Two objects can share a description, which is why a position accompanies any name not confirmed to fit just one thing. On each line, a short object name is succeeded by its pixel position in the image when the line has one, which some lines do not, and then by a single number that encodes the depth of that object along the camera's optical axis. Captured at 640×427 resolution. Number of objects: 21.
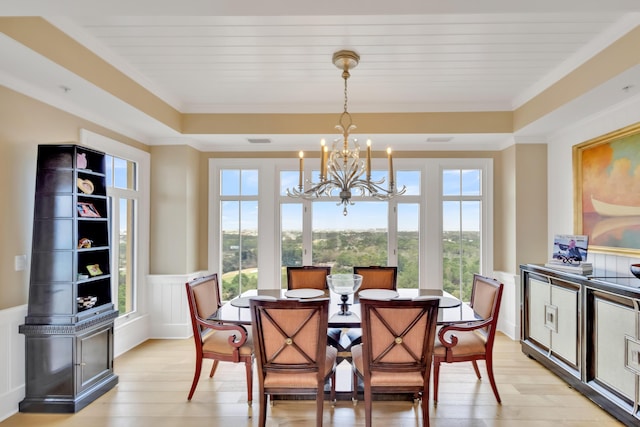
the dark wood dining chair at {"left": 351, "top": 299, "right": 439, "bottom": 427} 2.11
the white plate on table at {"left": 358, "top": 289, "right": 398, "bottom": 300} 2.94
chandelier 2.42
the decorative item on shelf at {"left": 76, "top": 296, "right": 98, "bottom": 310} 2.75
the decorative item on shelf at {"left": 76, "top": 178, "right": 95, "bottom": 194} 2.74
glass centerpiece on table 2.71
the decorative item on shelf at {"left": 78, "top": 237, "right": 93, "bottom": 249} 2.76
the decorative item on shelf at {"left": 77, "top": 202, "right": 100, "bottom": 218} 2.75
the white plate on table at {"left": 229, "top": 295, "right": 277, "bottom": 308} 2.75
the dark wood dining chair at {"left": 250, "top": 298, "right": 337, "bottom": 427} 2.12
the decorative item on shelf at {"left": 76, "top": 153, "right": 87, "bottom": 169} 2.67
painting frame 2.89
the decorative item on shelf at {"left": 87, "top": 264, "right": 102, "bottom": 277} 2.86
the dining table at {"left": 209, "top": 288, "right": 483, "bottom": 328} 2.42
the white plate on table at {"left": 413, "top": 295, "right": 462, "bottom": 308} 2.68
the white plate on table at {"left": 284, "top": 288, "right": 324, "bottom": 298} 2.95
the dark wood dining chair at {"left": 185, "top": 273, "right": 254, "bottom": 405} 2.62
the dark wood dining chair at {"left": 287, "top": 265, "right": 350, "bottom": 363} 3.52
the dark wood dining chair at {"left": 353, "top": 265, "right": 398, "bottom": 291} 3.50
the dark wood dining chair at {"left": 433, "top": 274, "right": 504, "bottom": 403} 2.58
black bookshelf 2.54
